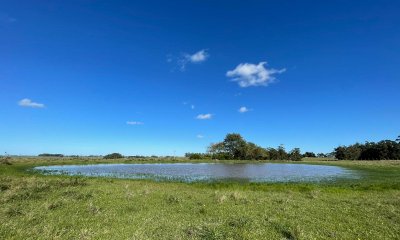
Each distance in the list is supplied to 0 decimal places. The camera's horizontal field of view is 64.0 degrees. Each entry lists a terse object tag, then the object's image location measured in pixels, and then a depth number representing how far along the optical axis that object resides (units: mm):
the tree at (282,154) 188250
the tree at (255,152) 167875
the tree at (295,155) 187875
